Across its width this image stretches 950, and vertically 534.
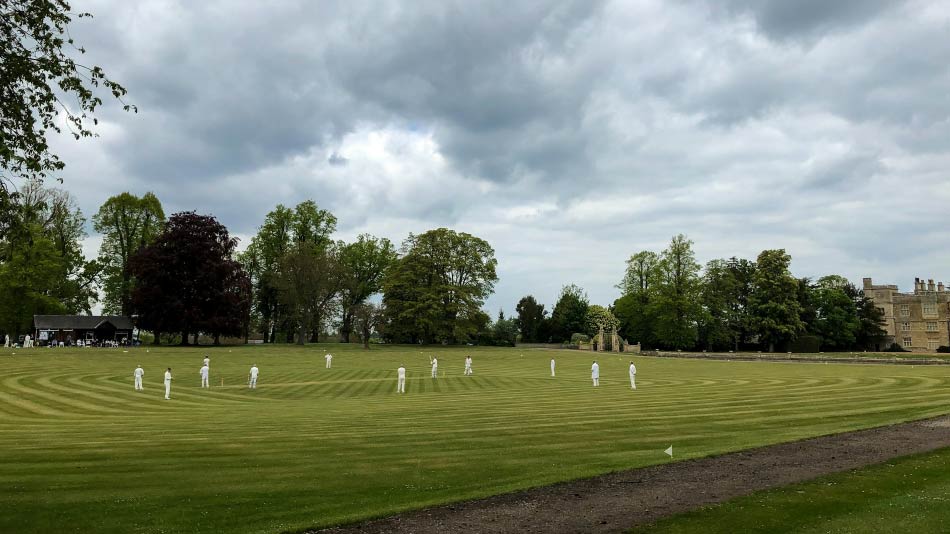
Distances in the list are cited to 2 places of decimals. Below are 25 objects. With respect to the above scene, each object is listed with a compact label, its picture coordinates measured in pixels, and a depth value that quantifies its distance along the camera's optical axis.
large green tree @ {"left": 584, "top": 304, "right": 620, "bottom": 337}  86.31
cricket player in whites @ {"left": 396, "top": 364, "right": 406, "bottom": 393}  33.01
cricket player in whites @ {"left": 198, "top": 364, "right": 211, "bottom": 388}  34.78
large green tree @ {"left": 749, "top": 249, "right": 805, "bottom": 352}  85.06
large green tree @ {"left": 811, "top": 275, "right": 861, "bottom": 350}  90.19
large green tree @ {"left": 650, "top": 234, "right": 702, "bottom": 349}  88.06
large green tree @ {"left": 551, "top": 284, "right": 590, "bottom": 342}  101.62
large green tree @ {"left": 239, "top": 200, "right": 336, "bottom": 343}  89.50
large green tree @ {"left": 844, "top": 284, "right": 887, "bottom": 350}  93.06
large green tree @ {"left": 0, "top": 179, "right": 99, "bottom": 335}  65.06
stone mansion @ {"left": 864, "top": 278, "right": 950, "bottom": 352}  97.06
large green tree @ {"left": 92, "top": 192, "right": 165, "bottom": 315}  78.00
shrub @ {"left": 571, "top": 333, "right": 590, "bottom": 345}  90.81
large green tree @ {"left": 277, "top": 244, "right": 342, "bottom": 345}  75.75
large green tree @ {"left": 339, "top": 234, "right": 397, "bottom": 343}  95.81
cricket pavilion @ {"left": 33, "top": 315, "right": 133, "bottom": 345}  72.75
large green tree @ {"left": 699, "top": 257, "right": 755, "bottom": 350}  90.44
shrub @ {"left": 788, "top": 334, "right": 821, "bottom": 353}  85.50
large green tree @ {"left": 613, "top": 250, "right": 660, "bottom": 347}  95.50
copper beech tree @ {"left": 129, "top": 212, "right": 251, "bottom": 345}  67.44
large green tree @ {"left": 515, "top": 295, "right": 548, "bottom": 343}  106.06
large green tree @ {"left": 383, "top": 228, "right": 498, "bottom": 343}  82.75
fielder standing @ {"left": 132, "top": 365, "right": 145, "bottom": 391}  31.94
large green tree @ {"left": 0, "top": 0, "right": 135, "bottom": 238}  11.08
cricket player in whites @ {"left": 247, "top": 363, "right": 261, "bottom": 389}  33.56
